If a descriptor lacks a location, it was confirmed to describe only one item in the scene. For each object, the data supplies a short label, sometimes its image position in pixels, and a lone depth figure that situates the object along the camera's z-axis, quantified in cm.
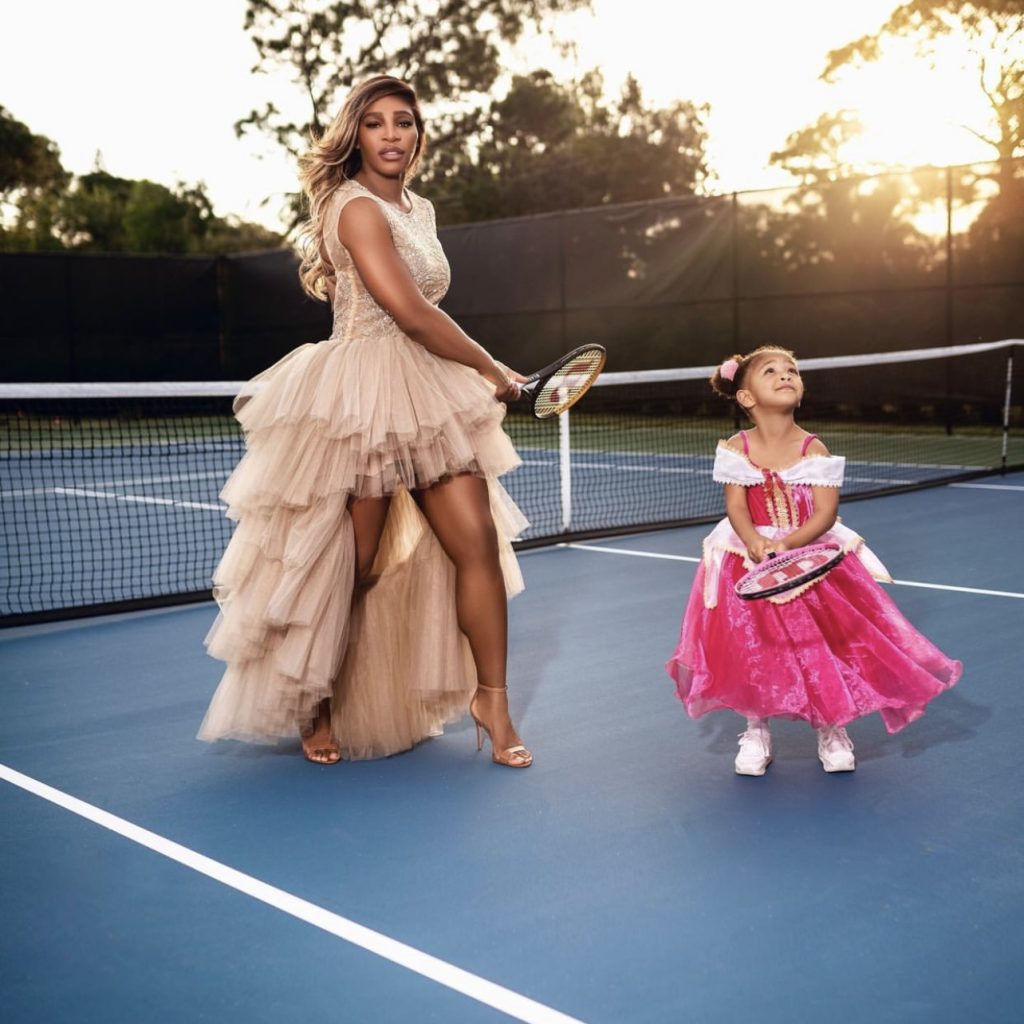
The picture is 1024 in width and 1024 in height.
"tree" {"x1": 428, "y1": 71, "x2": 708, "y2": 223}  2923
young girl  330
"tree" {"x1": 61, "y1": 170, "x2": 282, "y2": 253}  3075
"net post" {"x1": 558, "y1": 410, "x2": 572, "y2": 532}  736
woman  332
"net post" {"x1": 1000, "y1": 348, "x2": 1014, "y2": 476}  958
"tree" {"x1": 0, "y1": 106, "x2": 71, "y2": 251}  3083
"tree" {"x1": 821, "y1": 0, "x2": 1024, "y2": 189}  1928
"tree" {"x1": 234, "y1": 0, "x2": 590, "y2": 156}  2775
